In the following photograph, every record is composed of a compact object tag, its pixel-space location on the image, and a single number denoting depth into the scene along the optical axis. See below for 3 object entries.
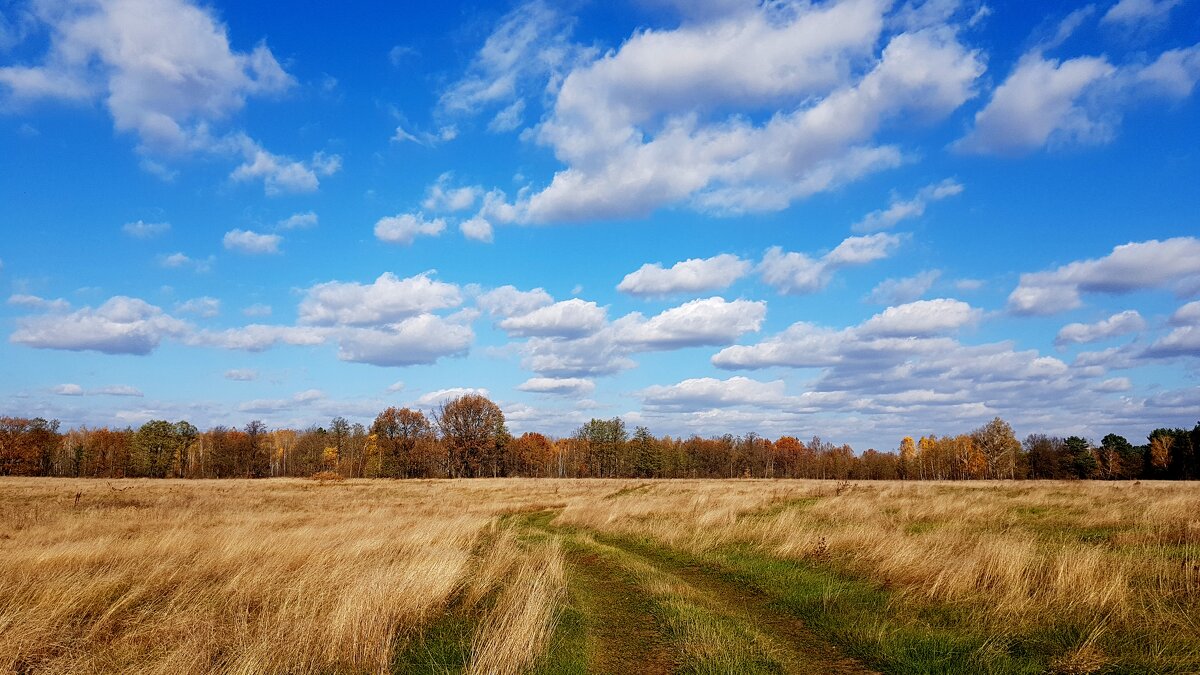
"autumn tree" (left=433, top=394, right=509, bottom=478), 96.00
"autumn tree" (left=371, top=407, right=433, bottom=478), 102.31
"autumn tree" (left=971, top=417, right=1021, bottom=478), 98.25
